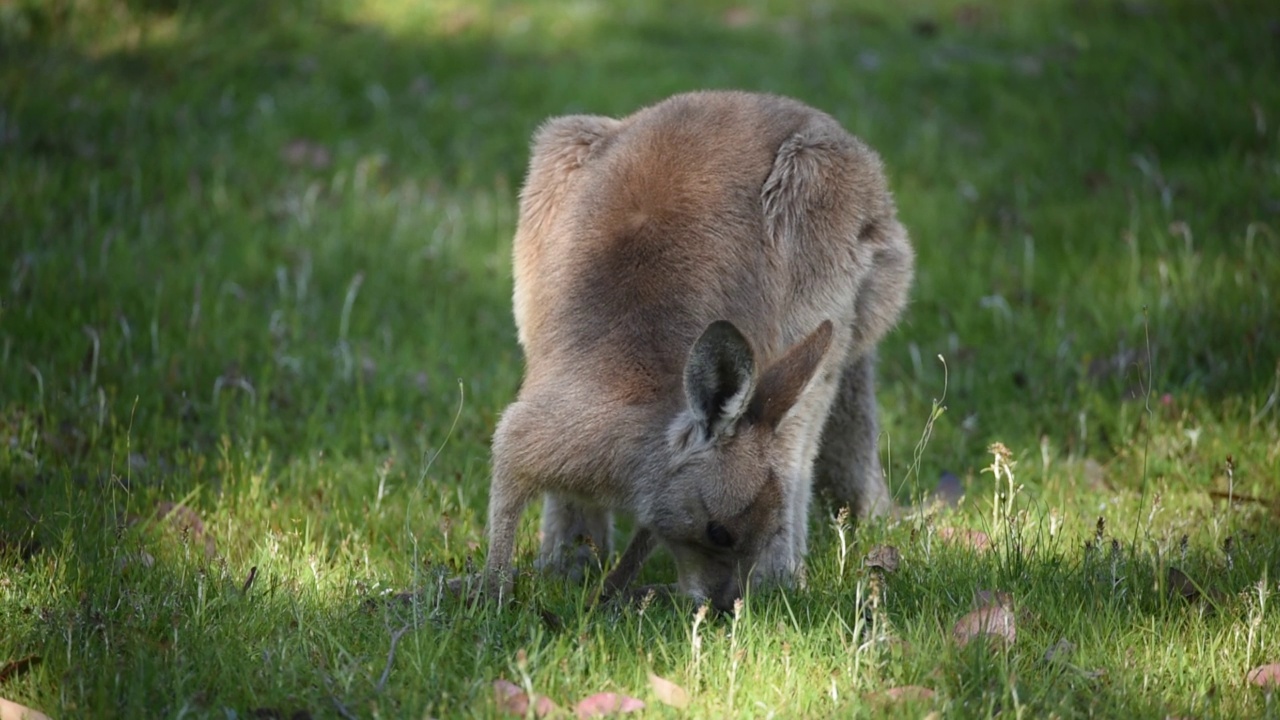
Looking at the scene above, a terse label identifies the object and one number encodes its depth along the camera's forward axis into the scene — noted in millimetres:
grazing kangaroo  6930
